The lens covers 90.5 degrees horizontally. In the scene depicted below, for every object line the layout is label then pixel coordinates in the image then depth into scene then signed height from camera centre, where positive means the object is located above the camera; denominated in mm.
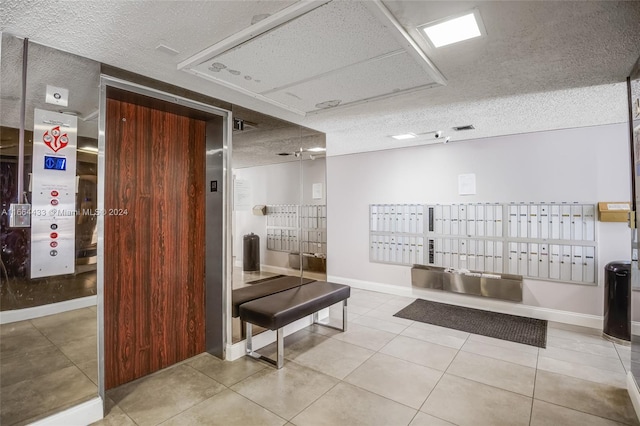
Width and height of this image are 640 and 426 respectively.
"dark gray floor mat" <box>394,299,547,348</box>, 3553 -1319
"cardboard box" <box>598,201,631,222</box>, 3588 +78
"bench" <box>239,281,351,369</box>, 2779 -861
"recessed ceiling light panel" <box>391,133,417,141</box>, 4251 +1105
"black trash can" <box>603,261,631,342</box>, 3373 -896
